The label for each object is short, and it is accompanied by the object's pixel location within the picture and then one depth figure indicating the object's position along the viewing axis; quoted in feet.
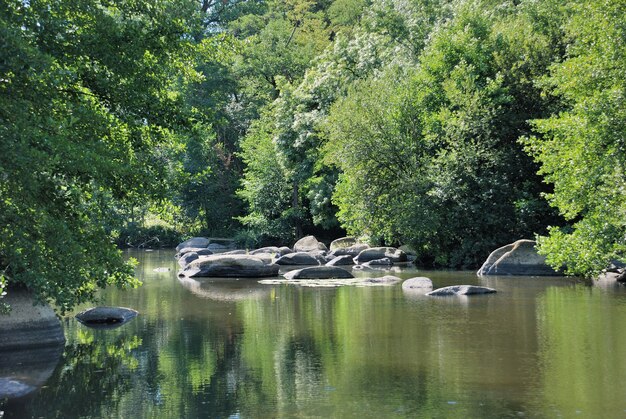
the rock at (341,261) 105.10
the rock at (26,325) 46.65
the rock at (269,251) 120.57
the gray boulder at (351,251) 115.78
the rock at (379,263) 102.37
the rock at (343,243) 124.26
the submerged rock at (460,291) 68.13
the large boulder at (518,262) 86.02
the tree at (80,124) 33.53
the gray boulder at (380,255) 109.60
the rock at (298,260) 106.52
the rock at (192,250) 119.18
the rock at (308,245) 126.52
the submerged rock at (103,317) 57.99
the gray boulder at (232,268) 89.86
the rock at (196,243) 145.48
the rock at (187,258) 109.30
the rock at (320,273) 86.53
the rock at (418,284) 73.07
